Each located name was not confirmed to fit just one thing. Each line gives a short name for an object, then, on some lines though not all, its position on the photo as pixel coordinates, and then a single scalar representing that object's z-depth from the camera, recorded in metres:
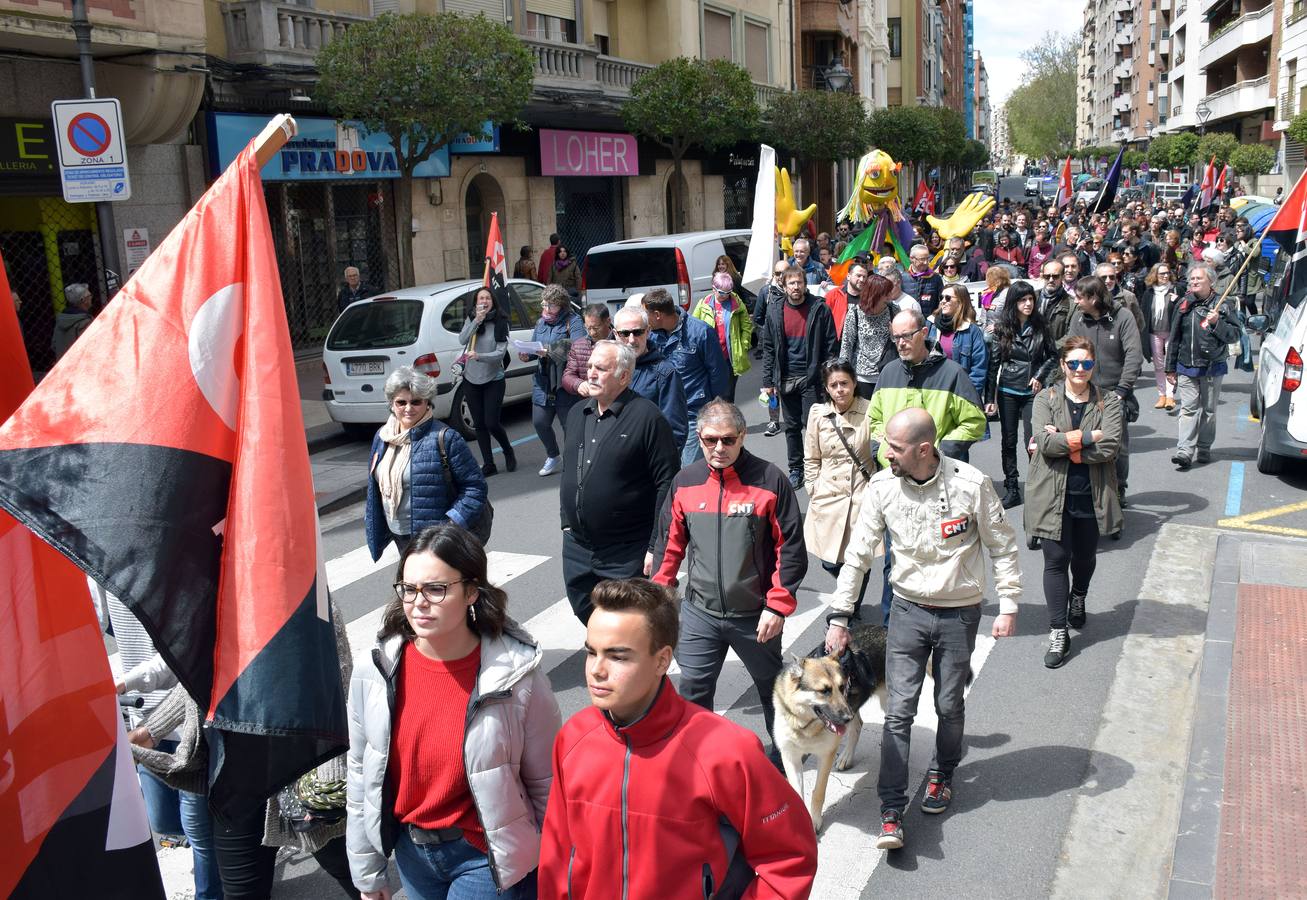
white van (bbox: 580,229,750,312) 16.67
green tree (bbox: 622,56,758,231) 25.42
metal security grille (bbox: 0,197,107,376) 15.73
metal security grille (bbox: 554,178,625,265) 27.14
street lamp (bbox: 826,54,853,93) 27.37
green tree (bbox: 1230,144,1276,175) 45.44
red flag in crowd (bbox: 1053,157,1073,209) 30.64
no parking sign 9.62
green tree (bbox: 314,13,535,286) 16.55
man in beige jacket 4.85
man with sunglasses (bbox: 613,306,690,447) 7.14
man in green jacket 6.93
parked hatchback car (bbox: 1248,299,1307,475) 9.92
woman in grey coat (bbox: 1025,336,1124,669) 6.86
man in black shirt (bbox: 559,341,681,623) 5.63
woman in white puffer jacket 3.24
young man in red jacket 2.74
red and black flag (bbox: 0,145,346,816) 2.56
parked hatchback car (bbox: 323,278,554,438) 12.84
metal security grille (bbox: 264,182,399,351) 19.28
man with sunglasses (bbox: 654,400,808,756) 4.86
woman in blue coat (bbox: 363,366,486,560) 5.81
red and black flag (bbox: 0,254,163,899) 2.52
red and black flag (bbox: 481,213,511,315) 12.24
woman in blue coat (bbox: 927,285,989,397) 8.95
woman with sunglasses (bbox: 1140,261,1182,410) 12.29
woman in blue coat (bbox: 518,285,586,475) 10.75
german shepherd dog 4.77
